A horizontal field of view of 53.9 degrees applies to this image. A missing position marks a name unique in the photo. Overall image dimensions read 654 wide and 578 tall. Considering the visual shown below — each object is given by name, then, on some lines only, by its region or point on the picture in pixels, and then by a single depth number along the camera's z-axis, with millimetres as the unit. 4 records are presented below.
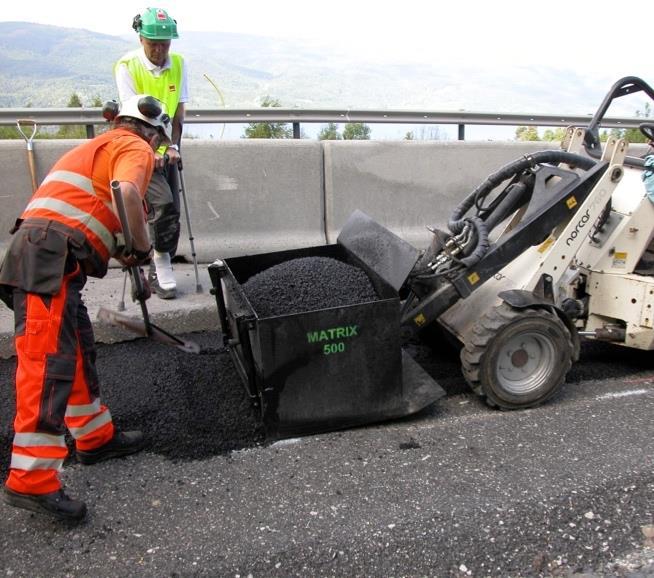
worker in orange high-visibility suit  2836
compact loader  3445
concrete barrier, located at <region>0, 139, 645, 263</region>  6090
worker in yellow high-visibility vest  5043
